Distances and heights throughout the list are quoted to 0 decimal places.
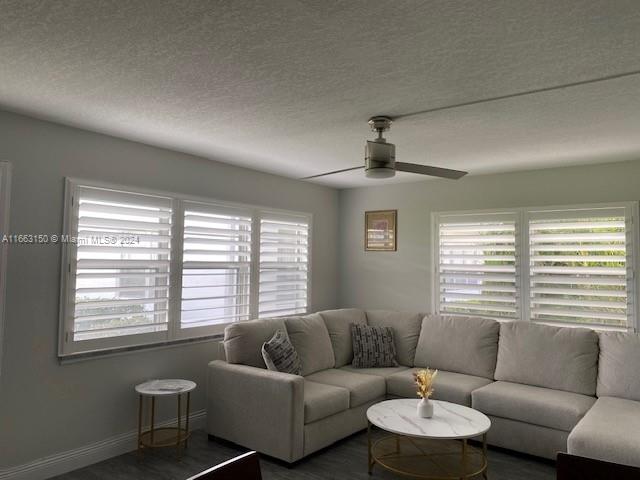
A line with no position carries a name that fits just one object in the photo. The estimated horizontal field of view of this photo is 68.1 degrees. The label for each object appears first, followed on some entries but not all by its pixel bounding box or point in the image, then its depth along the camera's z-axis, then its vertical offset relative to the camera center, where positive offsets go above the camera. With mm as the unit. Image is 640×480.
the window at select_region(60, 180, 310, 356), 3389 -59
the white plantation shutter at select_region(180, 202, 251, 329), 4137 -41
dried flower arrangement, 3293 -829
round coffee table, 3014 -1318
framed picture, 5613 +397
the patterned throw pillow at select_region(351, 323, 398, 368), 4648 -833
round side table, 3484 -1246
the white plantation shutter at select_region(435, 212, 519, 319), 4770 +4
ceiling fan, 2914 +622
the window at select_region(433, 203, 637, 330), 4234 +14
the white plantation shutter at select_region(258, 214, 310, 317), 4898 -35
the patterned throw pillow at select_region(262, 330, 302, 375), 3809 -768
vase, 3256 -999
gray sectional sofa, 3414 -1005
